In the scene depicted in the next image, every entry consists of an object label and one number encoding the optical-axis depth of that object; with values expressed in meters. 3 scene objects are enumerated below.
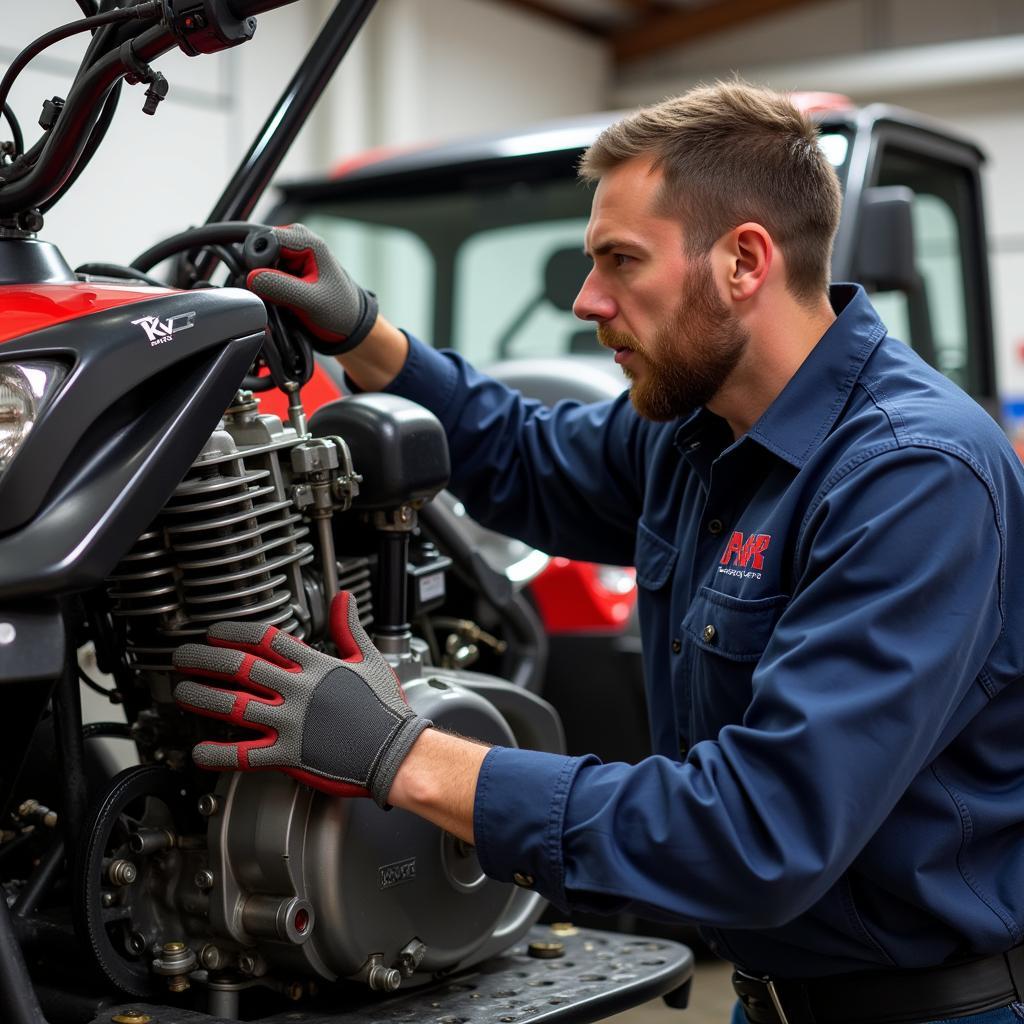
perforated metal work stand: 1.48
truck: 3.06
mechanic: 1.28
